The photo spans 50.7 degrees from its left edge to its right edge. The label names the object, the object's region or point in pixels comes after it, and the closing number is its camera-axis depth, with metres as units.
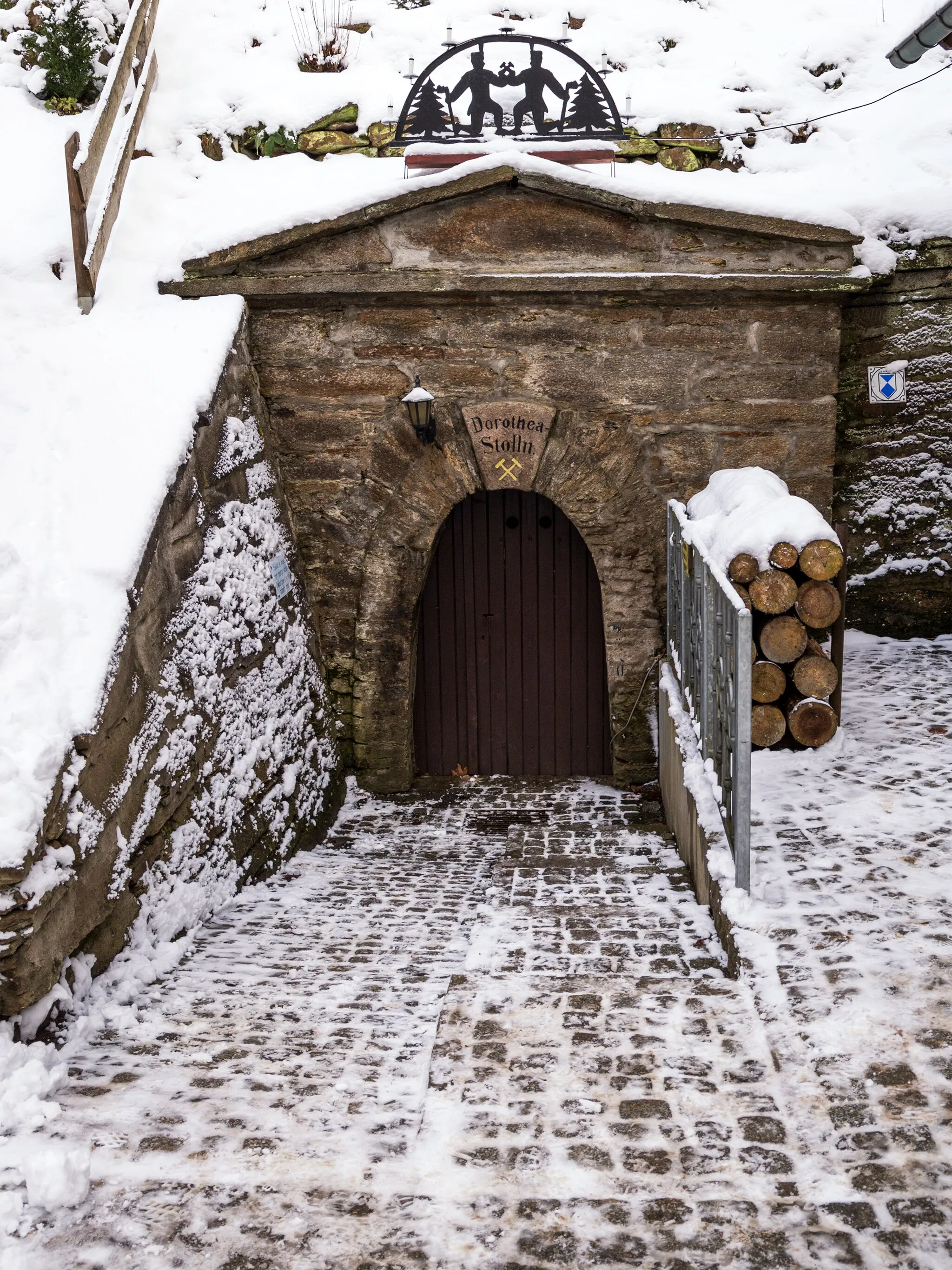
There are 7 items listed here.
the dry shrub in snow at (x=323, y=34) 7.77
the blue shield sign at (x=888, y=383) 6.67
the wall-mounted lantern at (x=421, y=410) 5.88
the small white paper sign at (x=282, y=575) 5.85
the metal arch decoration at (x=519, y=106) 6.12
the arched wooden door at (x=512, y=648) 6.84
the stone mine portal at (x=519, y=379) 5.78
